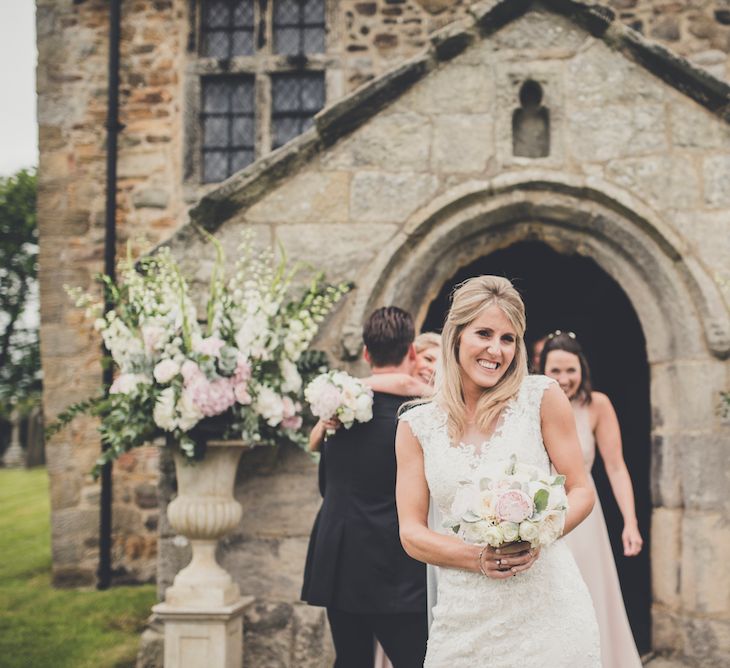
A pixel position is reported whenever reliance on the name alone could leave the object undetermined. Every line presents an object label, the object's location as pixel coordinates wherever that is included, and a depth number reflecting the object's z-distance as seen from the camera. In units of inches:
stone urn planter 165.6
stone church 176.6
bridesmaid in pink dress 154.6
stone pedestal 164.9
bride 88.7
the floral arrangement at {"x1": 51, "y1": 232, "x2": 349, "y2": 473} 159.6
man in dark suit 119.9
